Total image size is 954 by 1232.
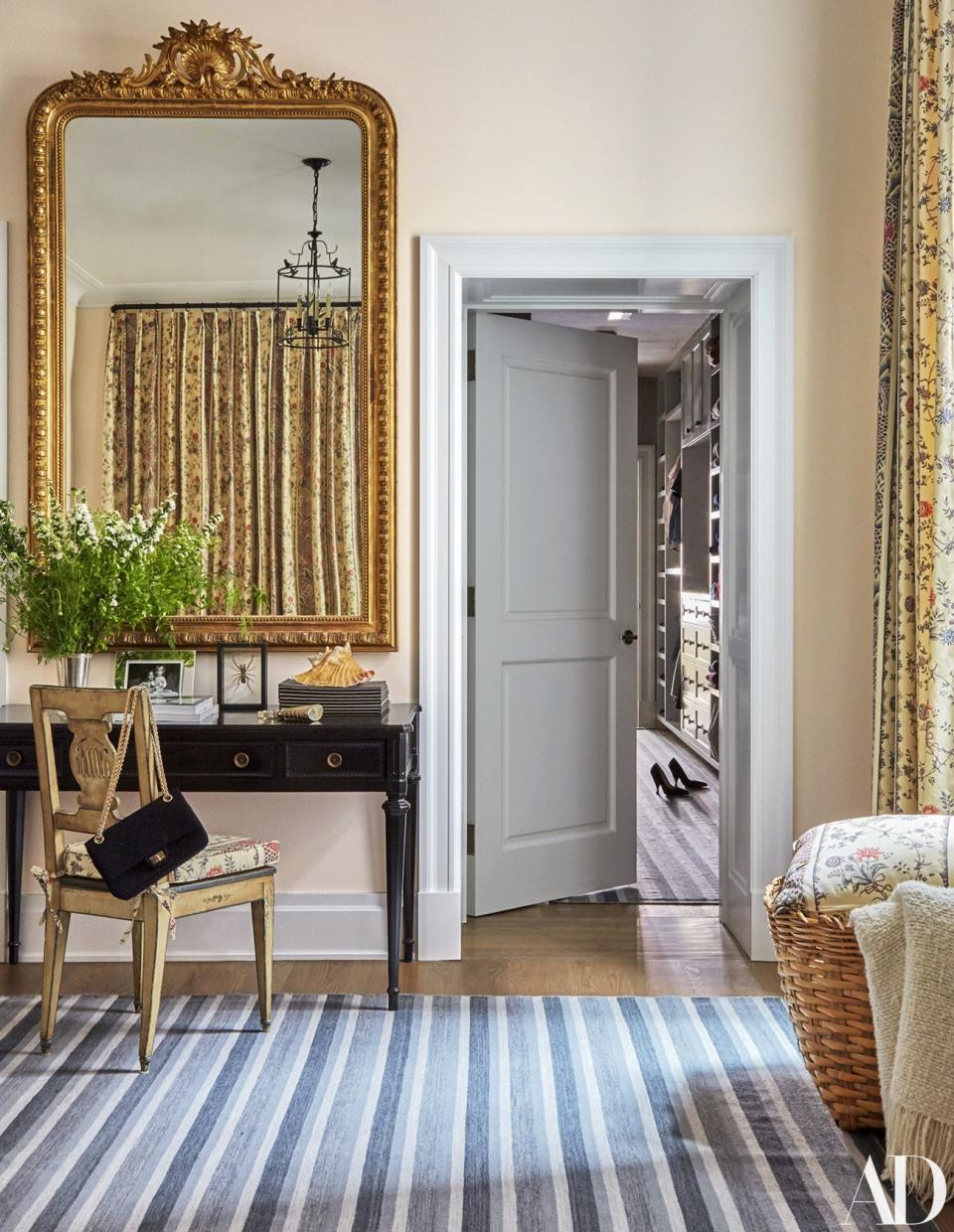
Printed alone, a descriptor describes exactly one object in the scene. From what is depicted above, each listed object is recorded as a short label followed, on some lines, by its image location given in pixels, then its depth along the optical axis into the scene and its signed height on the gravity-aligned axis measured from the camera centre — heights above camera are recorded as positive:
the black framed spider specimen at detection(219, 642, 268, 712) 3.40 -0.36
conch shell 3.21 -0.32
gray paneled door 4.07 -0.20
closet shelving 6.64 +0.02
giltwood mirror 3.47 +0.71
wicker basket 2.25 -0.92
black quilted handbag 2.59 -0.64
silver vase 3.29 -0.31
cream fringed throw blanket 1.93 -0.81
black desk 3.08 -0.54
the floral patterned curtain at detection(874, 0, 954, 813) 2.77 +0.31
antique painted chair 2.65 -0.75
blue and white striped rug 2.08 -1.19
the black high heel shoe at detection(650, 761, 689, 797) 6.30 -1.26
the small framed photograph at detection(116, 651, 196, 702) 3.29 -0.34
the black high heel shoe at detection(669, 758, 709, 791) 6.44 -1.25
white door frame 3.49 +0.19
